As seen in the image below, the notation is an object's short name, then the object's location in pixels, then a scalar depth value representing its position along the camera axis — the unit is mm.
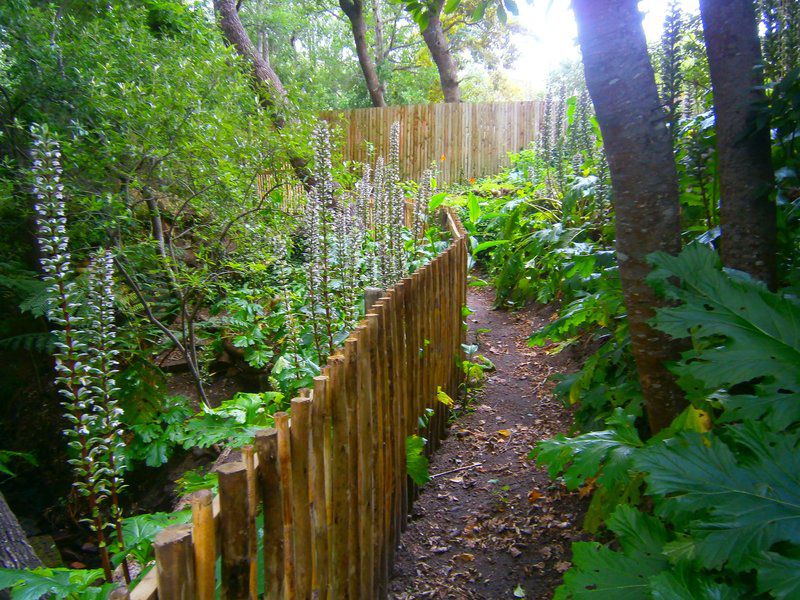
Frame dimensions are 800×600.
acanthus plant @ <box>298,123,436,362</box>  3422
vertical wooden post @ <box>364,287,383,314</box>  3170
